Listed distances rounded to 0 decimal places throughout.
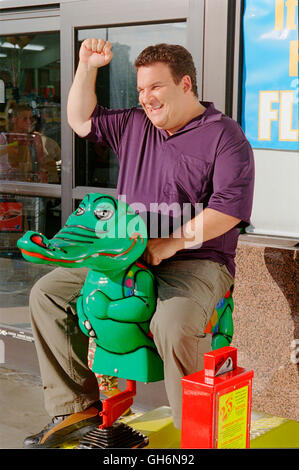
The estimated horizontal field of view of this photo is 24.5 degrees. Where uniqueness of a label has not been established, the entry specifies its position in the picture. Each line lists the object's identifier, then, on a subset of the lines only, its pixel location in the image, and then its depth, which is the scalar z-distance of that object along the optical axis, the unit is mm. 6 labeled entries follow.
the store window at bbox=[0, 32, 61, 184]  4086
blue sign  3066
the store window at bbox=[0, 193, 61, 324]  4352
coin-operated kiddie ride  2326
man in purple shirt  2457
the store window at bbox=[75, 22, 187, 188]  3535
